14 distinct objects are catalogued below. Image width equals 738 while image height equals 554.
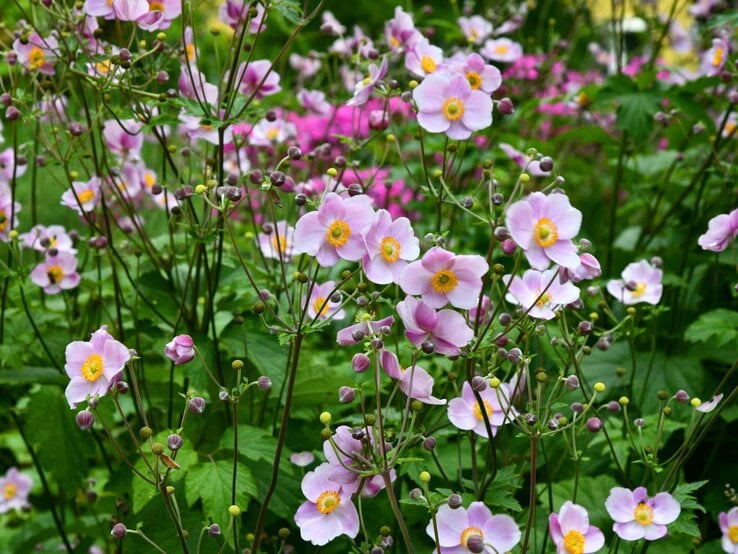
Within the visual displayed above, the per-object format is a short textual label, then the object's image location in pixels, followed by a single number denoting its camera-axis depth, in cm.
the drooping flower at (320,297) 153
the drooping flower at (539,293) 136
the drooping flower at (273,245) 165
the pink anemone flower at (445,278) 128
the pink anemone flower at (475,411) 137
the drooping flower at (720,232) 141
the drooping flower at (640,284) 157
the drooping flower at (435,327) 130
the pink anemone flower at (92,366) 132
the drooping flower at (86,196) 165
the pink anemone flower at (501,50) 186
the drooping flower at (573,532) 134
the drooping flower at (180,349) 133
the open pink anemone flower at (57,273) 167
